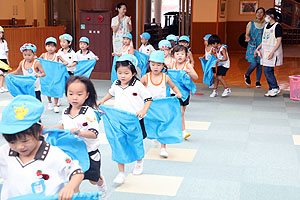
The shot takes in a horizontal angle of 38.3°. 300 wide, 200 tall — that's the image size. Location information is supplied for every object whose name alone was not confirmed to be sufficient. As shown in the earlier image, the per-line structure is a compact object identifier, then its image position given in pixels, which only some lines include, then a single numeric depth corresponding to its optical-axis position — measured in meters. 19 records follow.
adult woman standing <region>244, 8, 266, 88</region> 9.24
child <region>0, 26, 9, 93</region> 8.93
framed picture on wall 18.00
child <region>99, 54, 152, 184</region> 3.93
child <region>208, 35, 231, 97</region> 8.39
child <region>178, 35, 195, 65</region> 7.60
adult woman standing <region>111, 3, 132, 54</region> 9.41
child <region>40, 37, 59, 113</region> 7.07
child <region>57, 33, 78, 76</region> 7.27
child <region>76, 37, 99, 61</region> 7.86
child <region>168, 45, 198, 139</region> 5.56
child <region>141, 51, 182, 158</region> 4.63
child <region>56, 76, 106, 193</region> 3.05
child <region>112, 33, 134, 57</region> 8.73
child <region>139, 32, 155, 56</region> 9.03
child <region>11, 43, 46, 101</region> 6.20
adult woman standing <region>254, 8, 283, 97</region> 8.17
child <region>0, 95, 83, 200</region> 2.03
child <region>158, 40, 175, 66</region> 6.80
